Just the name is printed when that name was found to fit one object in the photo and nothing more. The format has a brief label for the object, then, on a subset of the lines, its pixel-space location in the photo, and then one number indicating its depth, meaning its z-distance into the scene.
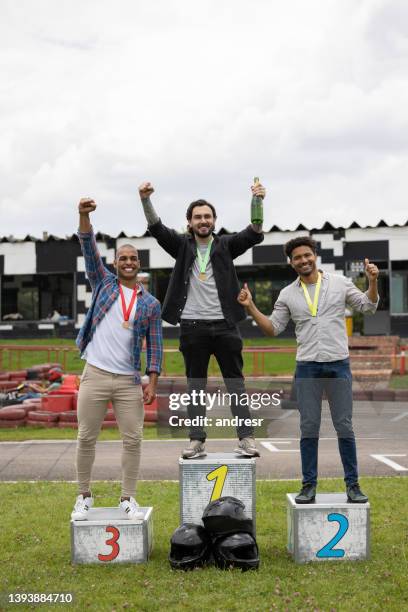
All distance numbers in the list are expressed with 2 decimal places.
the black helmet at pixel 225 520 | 5.03
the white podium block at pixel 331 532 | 5.12
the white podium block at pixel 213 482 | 5.30
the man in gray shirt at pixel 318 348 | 5.11
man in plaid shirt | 5.07
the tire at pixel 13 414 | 12.65
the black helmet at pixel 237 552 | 4.93
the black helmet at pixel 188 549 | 4.96
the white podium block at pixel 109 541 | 5.14
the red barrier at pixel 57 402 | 12.82
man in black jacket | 5.29
